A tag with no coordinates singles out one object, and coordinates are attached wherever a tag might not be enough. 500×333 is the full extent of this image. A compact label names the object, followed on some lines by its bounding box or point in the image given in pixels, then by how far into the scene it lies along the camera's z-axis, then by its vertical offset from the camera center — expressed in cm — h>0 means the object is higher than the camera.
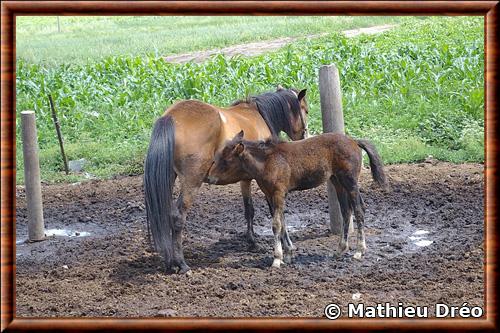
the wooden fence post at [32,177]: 1962 -54
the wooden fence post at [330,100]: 1909 +36
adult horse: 1689 -28
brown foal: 1706 -38
